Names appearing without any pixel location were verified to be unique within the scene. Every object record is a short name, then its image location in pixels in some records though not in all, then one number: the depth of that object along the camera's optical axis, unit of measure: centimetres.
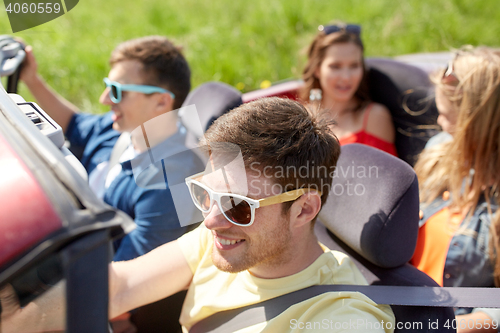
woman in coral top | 251
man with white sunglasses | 114
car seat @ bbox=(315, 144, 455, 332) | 131
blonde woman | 163
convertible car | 63
